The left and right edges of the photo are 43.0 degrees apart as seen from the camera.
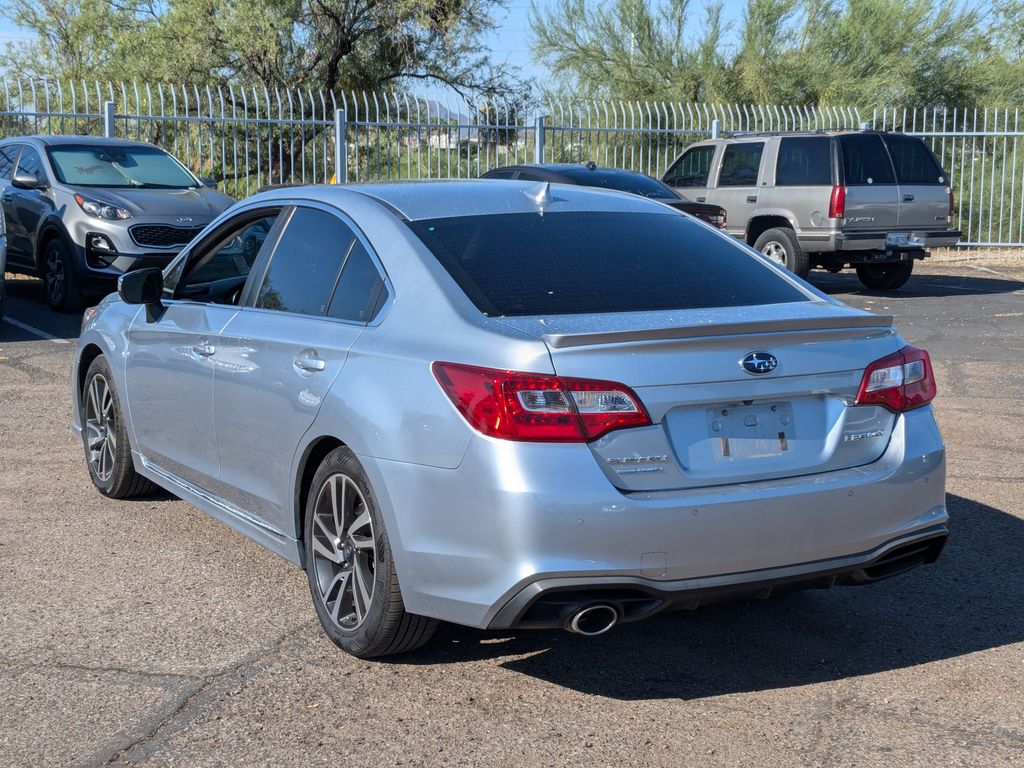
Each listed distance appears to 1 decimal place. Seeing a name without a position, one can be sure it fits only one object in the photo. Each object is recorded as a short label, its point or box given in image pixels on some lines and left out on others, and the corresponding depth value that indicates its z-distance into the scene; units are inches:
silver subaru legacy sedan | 145.8
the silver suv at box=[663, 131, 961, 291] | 628.1
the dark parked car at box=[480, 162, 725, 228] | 554.9
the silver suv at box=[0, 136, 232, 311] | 504.7
